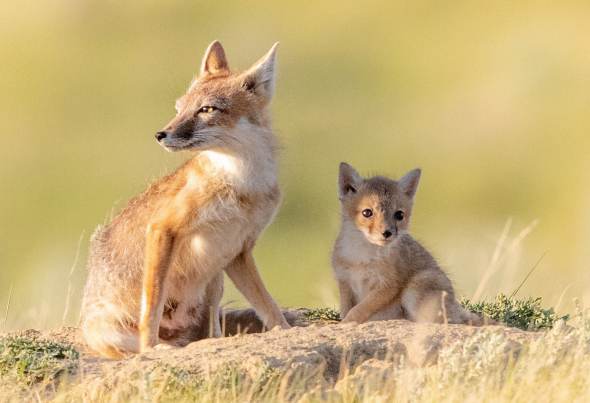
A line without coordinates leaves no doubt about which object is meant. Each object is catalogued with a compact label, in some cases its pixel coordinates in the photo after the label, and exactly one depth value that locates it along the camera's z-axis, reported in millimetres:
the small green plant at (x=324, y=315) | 19062
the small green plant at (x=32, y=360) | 12852
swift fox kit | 16969
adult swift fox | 15852
